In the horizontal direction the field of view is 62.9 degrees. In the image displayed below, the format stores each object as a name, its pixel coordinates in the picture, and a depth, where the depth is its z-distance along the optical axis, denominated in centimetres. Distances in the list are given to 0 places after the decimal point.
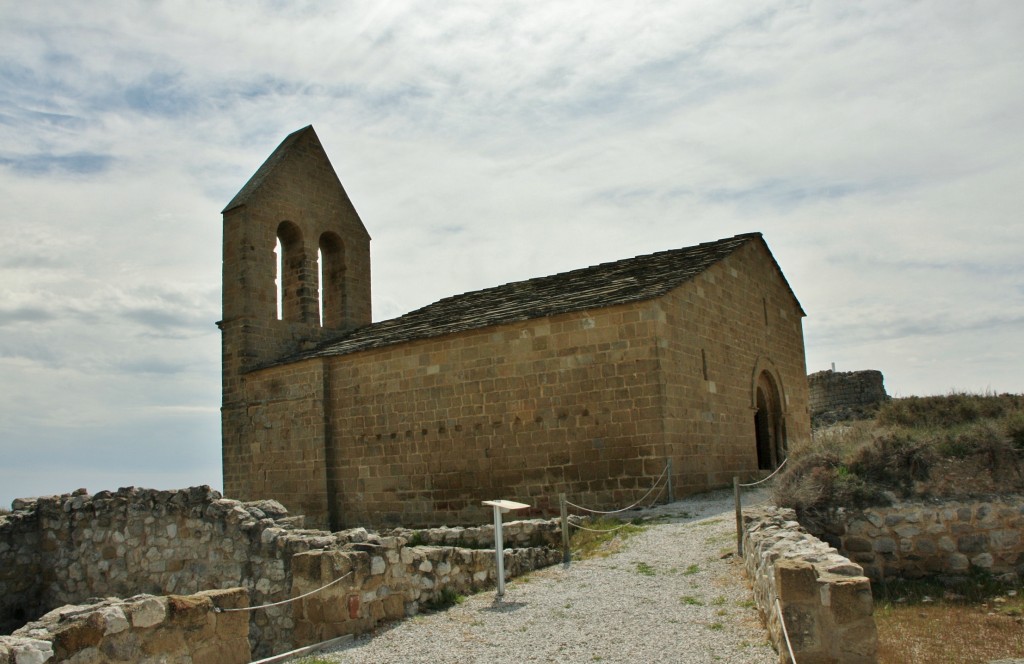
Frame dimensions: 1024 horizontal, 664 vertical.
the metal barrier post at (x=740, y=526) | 934
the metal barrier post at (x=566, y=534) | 1064
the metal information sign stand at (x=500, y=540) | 871
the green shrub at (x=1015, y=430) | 1028
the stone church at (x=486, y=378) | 1434
